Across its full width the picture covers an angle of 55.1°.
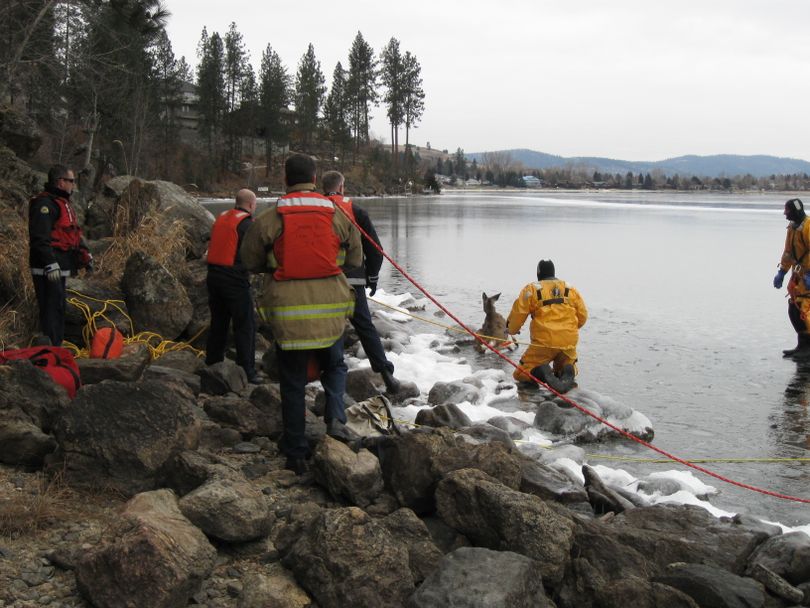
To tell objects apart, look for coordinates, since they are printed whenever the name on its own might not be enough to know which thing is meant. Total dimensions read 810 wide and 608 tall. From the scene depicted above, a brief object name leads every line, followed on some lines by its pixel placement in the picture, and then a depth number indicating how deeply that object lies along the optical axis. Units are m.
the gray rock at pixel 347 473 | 4.16
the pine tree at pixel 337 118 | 77.81
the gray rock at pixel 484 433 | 5.93
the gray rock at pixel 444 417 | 6.38
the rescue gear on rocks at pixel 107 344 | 6.70
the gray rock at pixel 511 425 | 6.60
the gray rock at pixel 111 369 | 5.77
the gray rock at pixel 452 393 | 7.40
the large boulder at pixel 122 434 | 4.06
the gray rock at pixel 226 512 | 3.53
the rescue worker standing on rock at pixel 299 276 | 4.44
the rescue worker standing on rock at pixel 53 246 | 6.59
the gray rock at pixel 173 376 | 6.09
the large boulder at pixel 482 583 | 3.22
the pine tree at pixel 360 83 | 80.56
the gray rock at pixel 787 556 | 4.04
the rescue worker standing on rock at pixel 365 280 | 6.64
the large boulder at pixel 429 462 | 4.18
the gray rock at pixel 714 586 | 3.59
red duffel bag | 5.38
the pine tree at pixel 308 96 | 76.00
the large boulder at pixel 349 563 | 3.26
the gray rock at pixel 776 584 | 3.81
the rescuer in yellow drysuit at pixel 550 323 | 8.18
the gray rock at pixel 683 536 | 4.05
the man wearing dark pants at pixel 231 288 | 6.86
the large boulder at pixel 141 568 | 2.96
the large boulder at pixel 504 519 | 3.66
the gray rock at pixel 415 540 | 3.57
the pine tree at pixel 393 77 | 80.56
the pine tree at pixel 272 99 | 70.75
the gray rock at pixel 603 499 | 4.88
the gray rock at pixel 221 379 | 6.17
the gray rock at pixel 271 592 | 3.15
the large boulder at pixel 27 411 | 4.24
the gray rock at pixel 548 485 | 4.73
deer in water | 10.26
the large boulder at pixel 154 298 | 8.10
